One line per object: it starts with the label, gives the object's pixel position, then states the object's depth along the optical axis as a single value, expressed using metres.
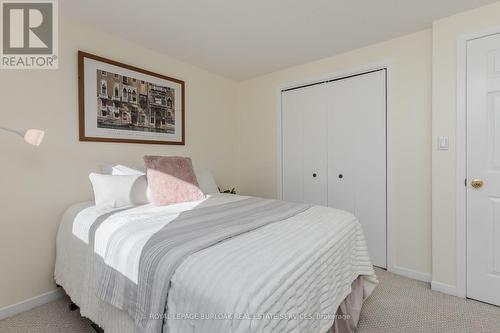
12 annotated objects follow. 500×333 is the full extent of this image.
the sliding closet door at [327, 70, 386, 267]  2.62
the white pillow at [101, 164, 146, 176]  2.20
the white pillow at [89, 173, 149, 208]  1.90
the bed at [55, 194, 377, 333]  0.85
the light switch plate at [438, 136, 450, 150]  2.13
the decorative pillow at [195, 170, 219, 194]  2.73
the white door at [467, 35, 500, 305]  1.94
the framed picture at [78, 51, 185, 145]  2.22
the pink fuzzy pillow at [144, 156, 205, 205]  2.05
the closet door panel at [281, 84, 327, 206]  3.06
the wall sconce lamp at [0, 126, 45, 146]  1.57
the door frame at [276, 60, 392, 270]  2.53
